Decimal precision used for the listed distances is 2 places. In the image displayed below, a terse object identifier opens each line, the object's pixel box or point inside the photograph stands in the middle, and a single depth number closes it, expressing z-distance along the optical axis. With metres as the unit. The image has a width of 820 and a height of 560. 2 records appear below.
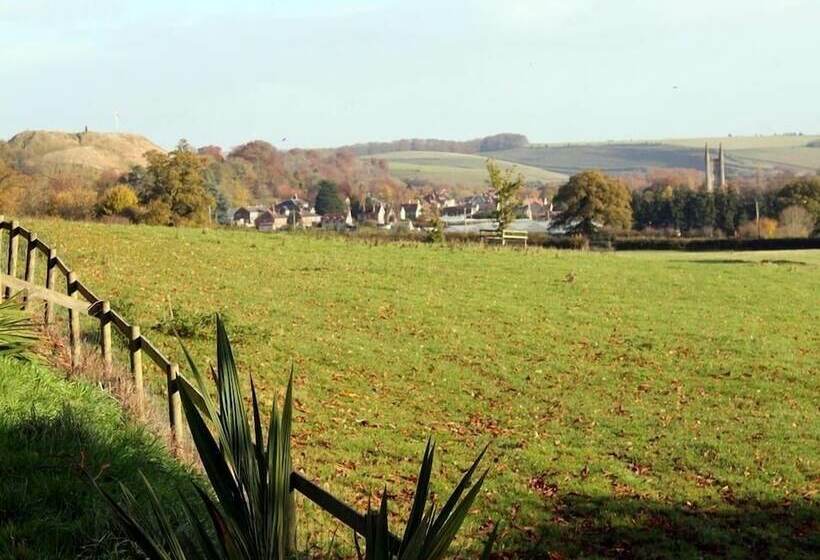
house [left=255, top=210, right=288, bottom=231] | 113.97
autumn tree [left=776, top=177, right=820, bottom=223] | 94.04
